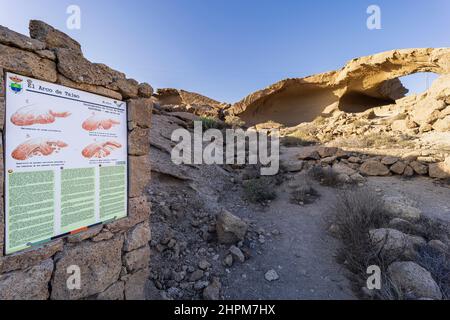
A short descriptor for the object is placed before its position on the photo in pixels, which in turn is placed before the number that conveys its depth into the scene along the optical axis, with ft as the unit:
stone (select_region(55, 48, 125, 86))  4.99
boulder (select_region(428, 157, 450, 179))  15.07
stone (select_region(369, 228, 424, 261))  8.22
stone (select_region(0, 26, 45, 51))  4.12
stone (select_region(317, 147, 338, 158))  20.52
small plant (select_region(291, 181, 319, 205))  15.35
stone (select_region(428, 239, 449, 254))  8.77
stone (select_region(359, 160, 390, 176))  17.40
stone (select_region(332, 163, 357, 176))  17.81
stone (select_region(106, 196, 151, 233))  6.41
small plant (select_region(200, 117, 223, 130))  28.68
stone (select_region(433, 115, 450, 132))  22.65
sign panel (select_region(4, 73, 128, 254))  4.36
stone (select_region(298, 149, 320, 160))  21.07
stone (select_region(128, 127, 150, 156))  6.72
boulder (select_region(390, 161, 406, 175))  16.90
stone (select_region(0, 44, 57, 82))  4.14
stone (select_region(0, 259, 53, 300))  4.29
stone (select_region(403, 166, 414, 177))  16.58
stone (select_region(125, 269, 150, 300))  6.81
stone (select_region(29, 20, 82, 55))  4.95
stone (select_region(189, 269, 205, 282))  8.66
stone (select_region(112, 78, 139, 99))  6.33
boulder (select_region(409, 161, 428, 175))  16.24
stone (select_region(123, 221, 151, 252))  6.73
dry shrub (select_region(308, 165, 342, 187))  17.12
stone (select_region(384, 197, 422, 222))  11.22
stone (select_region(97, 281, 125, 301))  6.08
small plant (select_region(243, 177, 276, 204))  15.83
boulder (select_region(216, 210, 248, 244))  10.75
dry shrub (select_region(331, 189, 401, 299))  7.97
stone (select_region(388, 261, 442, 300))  6.62
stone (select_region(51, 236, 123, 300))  5.17
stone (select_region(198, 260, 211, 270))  9.18
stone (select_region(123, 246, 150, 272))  6.75
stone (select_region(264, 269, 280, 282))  8.84
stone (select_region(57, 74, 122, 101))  5.05
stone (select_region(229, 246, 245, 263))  9.85
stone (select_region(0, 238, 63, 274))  4.29
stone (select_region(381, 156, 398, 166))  17.50
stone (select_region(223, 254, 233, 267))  9.54
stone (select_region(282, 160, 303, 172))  20.16
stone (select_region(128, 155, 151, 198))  6.79
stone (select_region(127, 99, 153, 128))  6.70
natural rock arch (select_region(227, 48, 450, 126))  38.01
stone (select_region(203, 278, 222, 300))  7.92
